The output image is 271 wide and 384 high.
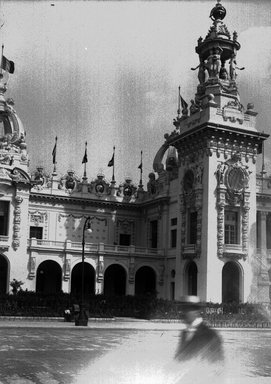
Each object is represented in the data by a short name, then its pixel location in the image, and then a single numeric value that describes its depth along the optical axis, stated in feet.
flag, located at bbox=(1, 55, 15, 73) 183.73
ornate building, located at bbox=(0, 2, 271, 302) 169.17
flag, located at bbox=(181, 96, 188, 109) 191.99
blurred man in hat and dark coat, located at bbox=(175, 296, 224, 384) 31.35
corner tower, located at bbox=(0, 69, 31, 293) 175.94
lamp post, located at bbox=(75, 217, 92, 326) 112.47
